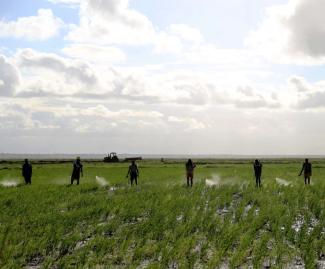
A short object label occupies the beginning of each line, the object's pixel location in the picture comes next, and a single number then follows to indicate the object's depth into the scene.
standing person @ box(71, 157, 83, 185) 26.25
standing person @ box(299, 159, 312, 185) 26.56
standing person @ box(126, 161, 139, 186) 26.31
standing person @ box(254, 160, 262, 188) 25.50
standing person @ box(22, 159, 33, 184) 26.61
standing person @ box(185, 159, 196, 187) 25.72
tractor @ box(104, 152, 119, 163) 89.94
